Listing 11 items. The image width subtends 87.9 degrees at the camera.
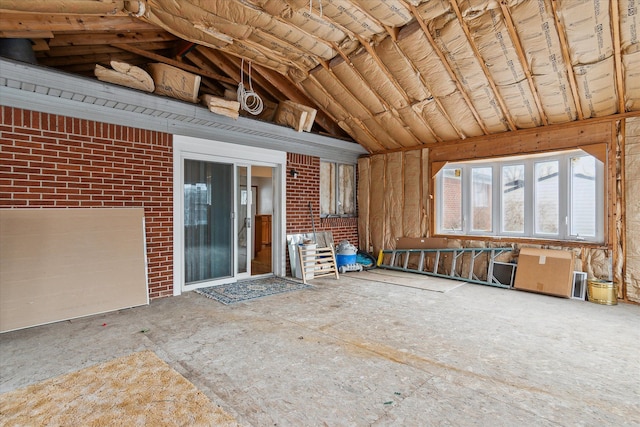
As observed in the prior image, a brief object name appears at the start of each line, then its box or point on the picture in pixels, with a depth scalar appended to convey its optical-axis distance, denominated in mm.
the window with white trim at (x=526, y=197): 4988
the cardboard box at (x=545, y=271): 4863
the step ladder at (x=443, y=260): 5730
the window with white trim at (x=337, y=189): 7105
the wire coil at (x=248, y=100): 5328
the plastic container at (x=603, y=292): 4500
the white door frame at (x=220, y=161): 4898
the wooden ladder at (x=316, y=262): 5863
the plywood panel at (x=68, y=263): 3543
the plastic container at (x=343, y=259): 6605
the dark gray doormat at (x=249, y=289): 4703
